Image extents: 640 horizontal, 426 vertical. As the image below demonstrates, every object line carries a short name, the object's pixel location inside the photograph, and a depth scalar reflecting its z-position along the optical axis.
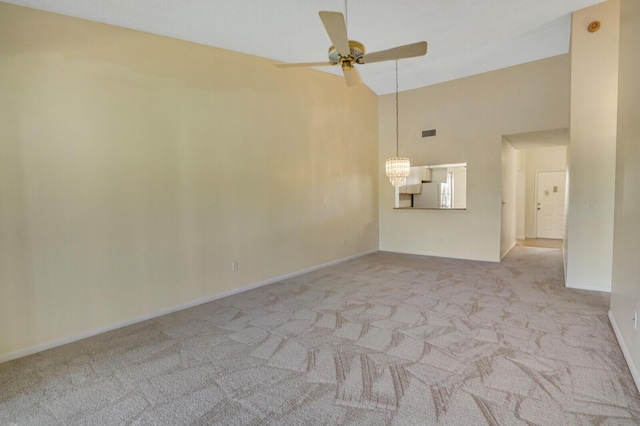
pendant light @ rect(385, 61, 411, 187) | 5.30
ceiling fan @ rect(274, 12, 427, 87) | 2.44
